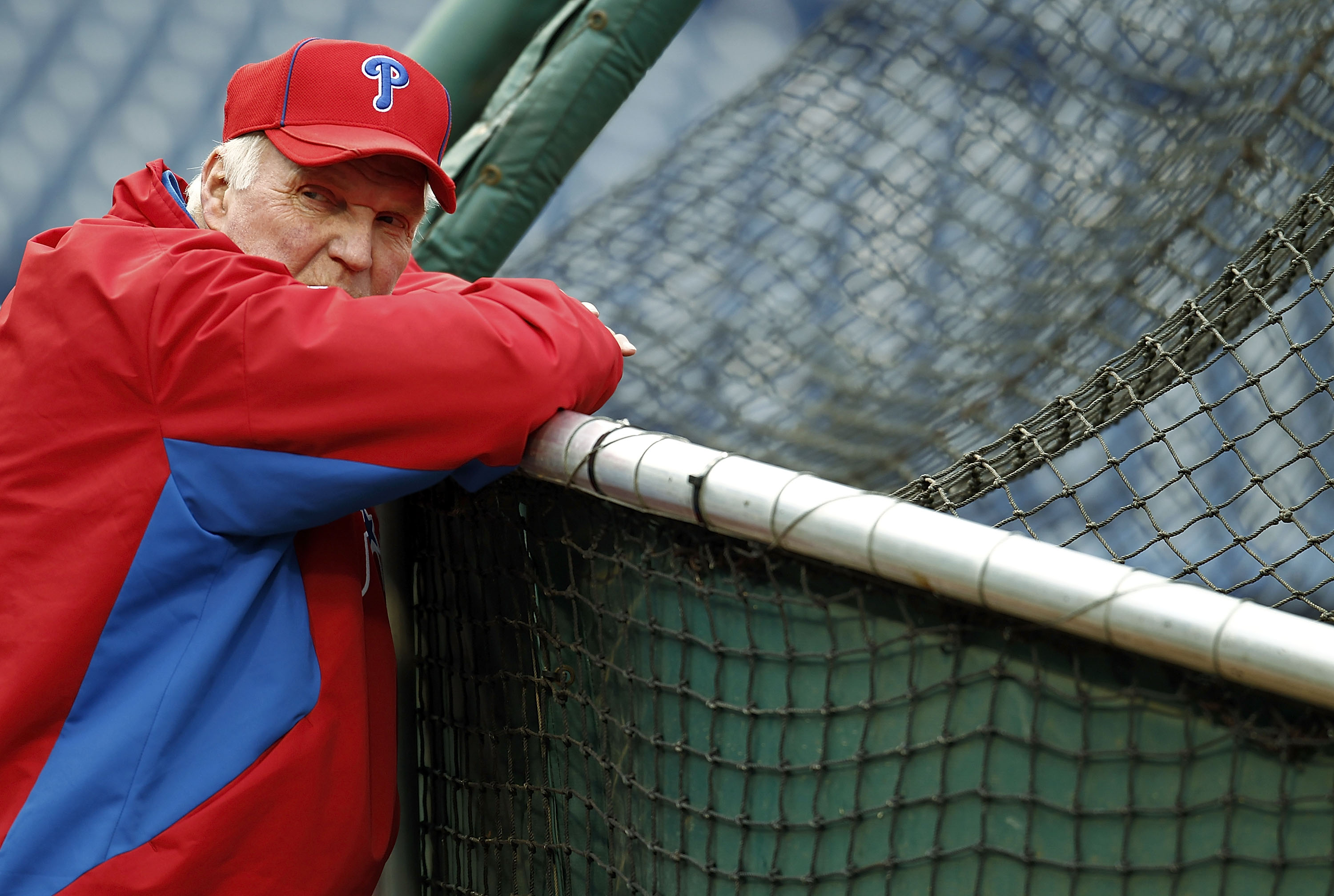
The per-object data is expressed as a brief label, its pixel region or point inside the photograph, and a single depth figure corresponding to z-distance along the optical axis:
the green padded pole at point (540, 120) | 16.12
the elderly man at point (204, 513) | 13.61
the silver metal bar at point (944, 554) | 13.32
